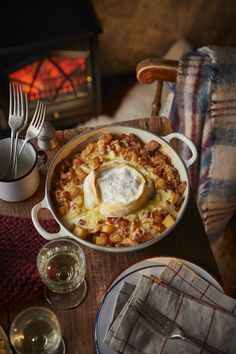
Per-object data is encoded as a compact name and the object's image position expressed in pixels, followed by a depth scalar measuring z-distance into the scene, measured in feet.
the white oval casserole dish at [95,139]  3.02
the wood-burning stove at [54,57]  5.22
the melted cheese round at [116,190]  3.30
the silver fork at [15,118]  3.44
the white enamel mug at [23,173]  3.36
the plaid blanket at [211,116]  4.19
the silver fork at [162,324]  2.85
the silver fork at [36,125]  3.49
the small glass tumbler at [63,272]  3.05
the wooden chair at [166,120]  4.44
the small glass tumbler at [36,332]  2.85
